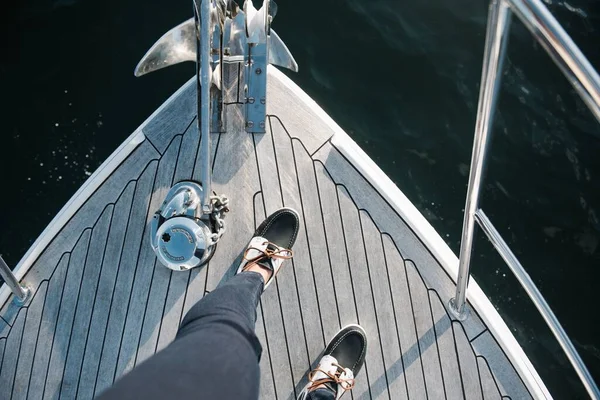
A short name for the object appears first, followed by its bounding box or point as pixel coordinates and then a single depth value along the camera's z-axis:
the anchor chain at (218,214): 1.94
